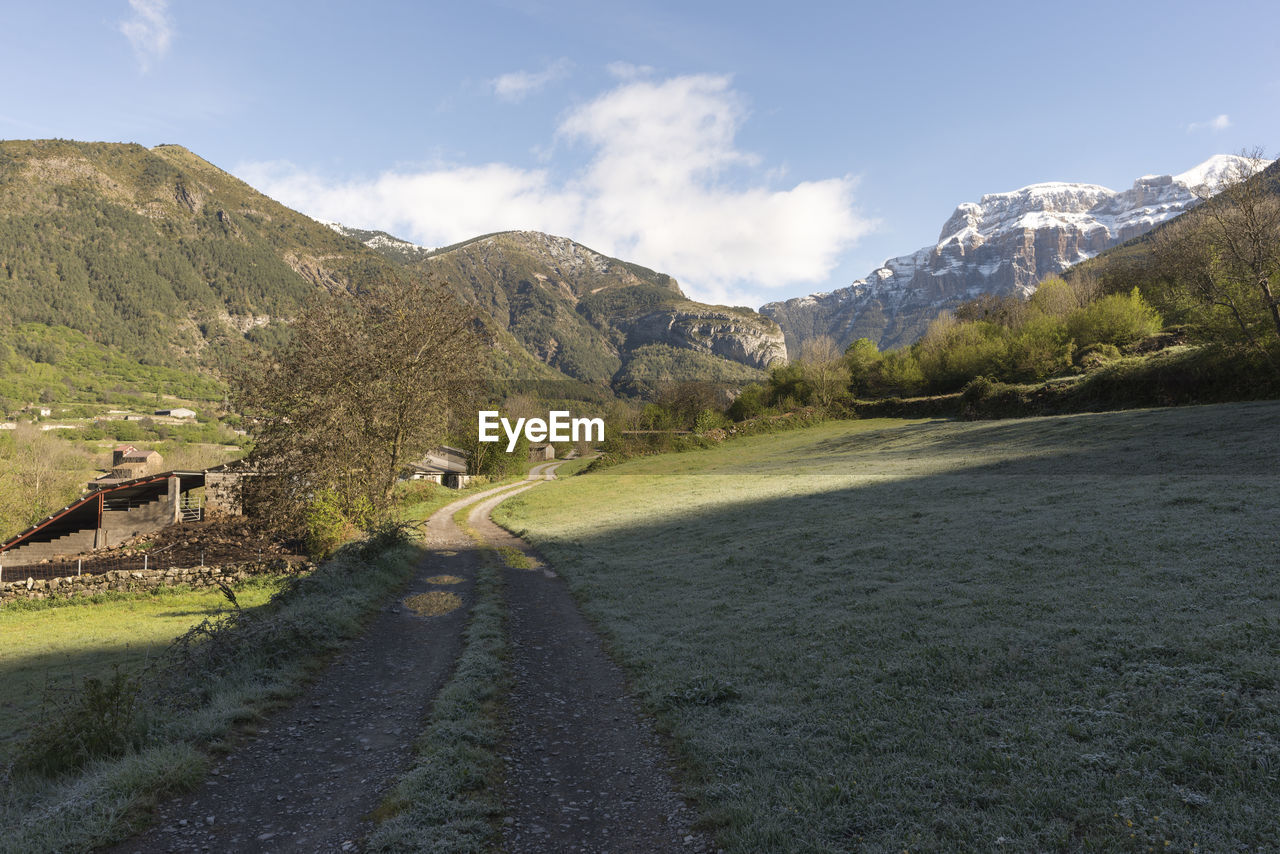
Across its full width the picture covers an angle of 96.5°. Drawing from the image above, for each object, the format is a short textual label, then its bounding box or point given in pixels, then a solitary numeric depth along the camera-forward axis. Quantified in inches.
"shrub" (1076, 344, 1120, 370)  2016.2
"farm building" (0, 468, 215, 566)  1550.2
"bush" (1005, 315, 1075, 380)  2276.1
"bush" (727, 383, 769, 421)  3416.3
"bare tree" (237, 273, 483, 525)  1146.7
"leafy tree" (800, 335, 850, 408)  3159.5
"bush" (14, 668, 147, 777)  296.7
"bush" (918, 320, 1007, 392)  2662.4
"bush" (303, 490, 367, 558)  1135.6
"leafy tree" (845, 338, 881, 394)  3339.1
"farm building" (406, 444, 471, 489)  2783.0
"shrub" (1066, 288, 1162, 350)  2214.6
